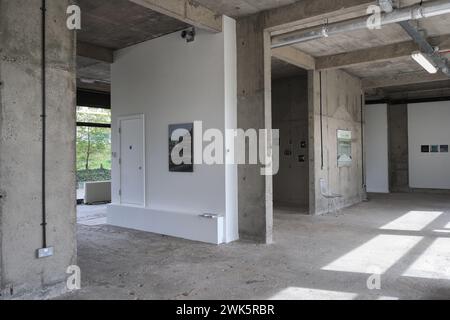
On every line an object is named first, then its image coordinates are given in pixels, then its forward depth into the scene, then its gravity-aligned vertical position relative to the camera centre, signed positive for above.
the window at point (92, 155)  15.99 +0.50
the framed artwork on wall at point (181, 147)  6.37 +0.32
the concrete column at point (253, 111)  5.89 +0.87
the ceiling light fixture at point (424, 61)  7.31 +2.14
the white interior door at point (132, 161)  7.25 +0.09
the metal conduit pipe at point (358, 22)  5.17 +2.22
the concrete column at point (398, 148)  14.16 +0.57
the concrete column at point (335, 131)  8.83 +0.85
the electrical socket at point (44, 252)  3.54 -0.84
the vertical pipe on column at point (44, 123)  3.60 +0.43
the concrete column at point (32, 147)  3.36 +0.19
